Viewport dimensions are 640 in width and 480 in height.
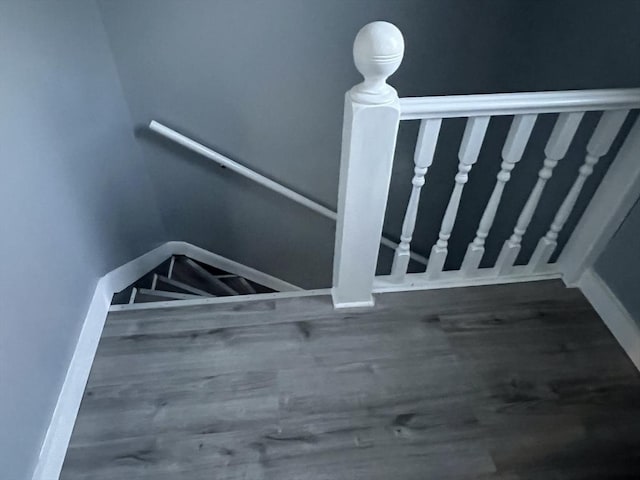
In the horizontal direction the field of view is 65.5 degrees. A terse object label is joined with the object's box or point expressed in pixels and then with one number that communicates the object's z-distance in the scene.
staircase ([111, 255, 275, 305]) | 2.29
